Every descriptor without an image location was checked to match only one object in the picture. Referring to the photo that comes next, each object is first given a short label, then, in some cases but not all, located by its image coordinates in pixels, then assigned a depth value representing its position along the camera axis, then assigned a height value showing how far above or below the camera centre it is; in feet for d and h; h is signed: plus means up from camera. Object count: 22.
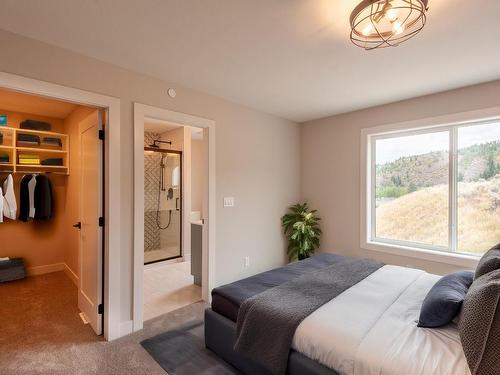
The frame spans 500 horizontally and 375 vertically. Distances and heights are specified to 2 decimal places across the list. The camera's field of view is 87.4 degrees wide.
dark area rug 6.52 -4.57
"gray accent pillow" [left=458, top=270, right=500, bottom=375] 3.74 -2.18
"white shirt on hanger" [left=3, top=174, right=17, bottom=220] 12.13 -0.60
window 9.59 -0.05
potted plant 13.42 -2.32
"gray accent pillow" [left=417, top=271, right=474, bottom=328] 4.90 -2.28
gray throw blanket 5.24 -2.76
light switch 11.25 -0.65
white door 8.16 -1.19
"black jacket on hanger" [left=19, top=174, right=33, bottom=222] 12.73 -0.77
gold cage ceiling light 4.82 +3.38
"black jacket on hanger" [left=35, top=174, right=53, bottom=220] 13.12 -0.64
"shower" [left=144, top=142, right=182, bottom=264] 17.16 -1.12
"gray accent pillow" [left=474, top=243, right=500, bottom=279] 5.29 -1.59
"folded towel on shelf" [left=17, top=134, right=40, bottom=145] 12.47 +2.31
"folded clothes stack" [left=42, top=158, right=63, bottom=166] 13.19 +1.27
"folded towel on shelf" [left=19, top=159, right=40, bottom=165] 12.57 +1.21
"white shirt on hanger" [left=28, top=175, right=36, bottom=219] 12.80 -0.48
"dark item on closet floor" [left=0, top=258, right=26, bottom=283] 12.00 -3.91
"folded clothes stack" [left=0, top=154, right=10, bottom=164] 12.20 +1.29
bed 4.20 -2.72
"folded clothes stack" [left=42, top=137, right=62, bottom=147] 13.16 +2.28
